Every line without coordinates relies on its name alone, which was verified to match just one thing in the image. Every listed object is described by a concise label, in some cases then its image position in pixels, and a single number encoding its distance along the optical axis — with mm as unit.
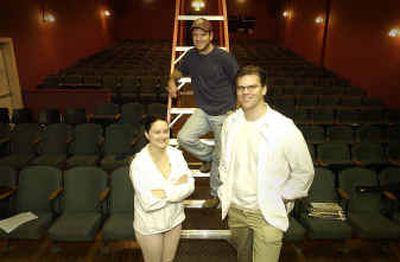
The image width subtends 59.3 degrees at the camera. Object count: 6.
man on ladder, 2695
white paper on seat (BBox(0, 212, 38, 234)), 3323
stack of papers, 3545
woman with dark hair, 2301
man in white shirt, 1966
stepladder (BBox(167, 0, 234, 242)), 2895
